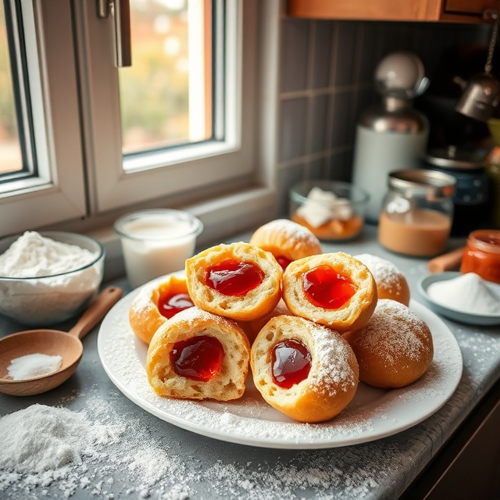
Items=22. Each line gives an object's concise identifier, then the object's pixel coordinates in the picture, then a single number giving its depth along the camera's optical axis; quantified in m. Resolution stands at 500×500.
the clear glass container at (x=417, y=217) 1.18
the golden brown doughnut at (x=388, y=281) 0.83
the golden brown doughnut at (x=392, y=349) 0.70
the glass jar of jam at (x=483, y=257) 1.03
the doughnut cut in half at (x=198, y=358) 0.68
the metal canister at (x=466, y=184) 1.27
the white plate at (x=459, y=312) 0.92
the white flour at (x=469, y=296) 0.93
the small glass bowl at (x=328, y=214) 1.23
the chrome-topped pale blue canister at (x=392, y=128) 1.28
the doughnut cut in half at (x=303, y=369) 0.62
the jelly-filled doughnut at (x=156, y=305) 0.76
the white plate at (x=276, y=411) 0.61
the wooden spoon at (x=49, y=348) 0.70
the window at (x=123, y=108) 0.91
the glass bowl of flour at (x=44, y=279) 0.80
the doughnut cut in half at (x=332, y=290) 0.68
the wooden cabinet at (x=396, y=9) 1.01
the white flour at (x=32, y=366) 0.72
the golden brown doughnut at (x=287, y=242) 0.87
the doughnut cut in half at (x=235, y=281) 0.70
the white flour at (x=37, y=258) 0.82
